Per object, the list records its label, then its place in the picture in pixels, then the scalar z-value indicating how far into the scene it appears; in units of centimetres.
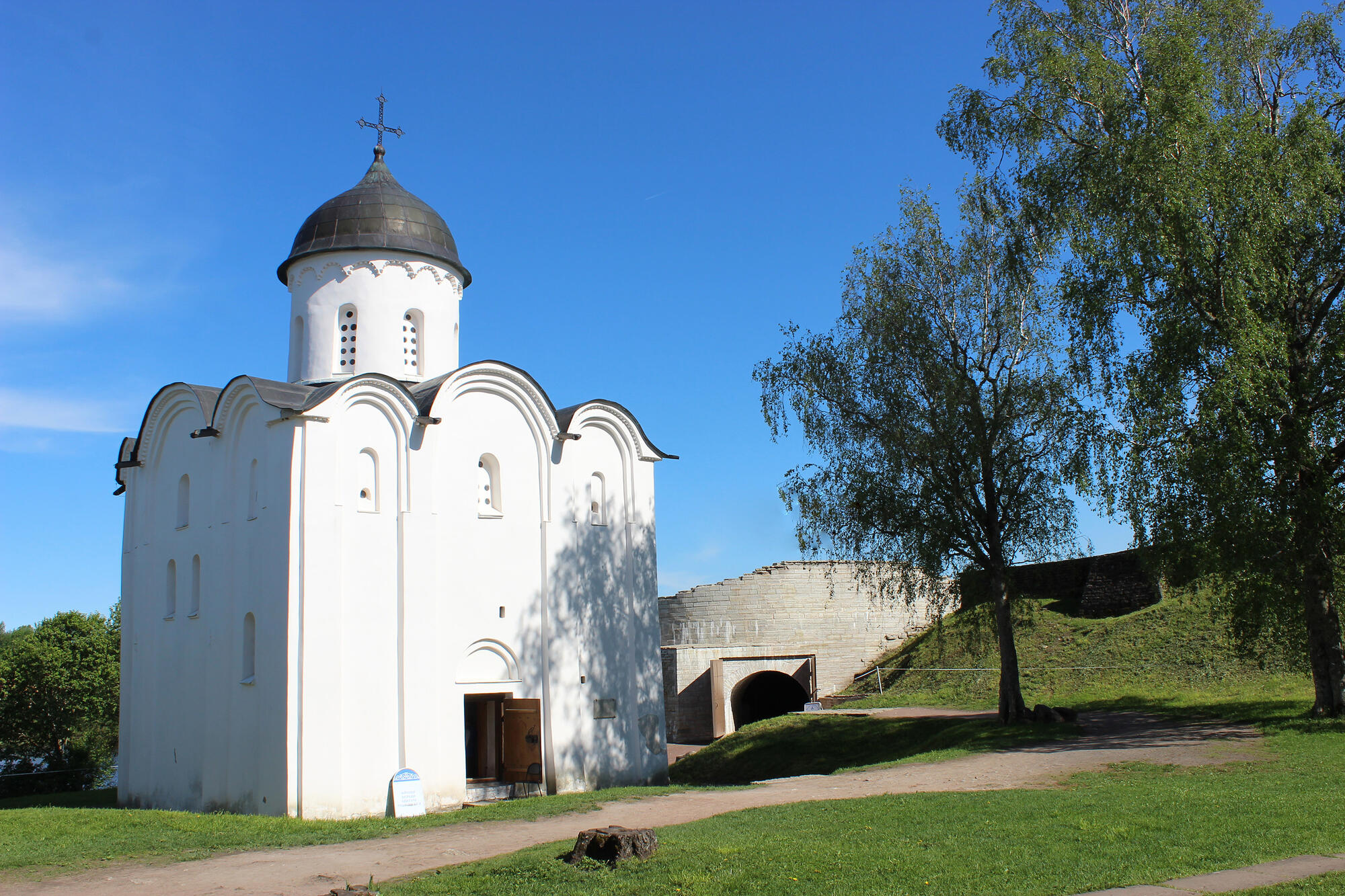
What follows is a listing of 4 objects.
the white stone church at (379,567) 1527
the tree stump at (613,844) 828
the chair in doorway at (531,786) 1688
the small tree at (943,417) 1830
